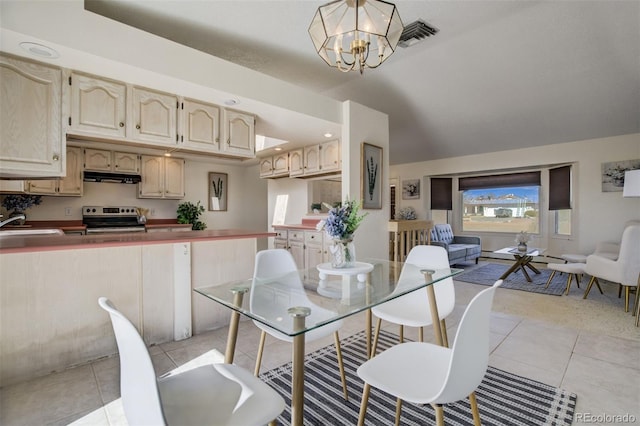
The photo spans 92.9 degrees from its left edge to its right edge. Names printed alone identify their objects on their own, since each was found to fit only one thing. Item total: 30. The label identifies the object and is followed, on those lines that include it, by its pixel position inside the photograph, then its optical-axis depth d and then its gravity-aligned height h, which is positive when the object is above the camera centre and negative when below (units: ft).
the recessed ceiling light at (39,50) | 6.20 +3.35
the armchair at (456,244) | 18.71 -2.08
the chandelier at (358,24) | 5.69 +3.66
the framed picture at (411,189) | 24.02 +1.89
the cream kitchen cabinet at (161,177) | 16.79 +1.90
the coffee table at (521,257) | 15.52 -2.24
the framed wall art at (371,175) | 12.25 +1.53
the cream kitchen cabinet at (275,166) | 16.43 +2.58
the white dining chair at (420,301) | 6.12 -1.99
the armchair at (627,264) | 10.41 -1.73
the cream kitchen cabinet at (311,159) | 14.51 +2.56
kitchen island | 6.40 -1.99
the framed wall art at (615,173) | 15.74 +2.23
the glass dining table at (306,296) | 3.63 -1.36
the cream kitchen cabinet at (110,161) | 15.02 +2.51
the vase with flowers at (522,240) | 15.75 -1.39
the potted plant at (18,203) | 13.65 +0.27
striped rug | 5.23 -3.55
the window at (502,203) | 21.11 +0.80
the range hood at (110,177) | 14.98 +1.67
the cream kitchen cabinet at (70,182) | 13.88 +1.27
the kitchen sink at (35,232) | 10.78 -0.83
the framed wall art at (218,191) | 20.59 +1.41
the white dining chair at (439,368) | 3.24 -2.05
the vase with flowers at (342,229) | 6.17 -0.35
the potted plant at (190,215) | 18.35 -0.26
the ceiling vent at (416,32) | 9.78 +6.09
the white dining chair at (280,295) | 4.11 -1.38
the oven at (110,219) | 15.55 -0.48
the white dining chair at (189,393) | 2.53 -2.09
